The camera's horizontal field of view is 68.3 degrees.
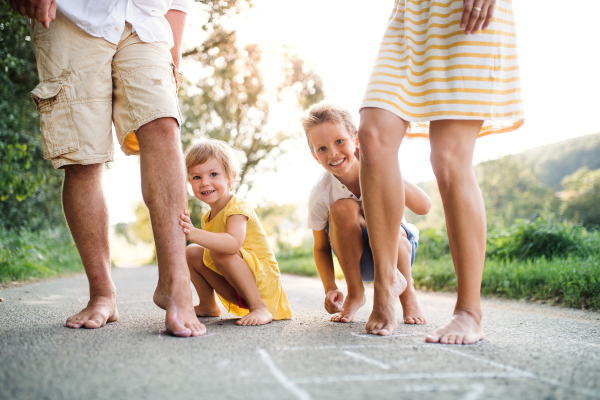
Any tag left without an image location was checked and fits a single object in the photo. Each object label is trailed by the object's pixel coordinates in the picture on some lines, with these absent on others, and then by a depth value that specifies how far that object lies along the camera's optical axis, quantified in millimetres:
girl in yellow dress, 2193
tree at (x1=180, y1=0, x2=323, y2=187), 12953
